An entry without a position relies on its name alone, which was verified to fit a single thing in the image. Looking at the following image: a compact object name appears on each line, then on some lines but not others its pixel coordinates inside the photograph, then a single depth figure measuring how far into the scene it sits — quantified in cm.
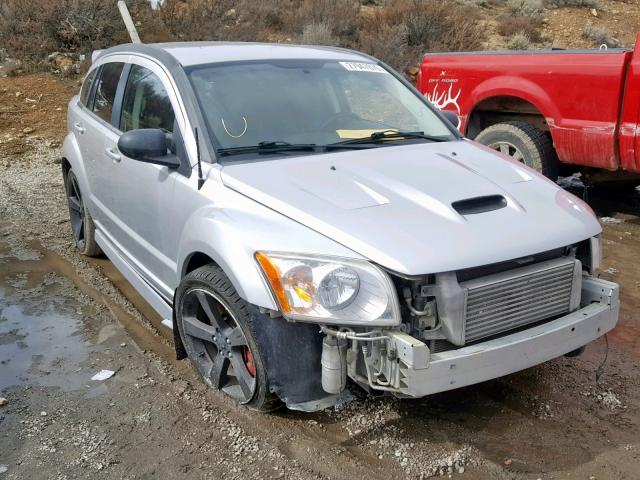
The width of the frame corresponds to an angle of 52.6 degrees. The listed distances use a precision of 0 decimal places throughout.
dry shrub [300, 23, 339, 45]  1742
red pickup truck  548
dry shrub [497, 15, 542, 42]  1978
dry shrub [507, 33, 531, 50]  1845
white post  1214
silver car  265
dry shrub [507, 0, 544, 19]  2171
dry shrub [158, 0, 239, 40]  1709
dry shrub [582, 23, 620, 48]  1975
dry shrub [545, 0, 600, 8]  2316
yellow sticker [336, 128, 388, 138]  376
